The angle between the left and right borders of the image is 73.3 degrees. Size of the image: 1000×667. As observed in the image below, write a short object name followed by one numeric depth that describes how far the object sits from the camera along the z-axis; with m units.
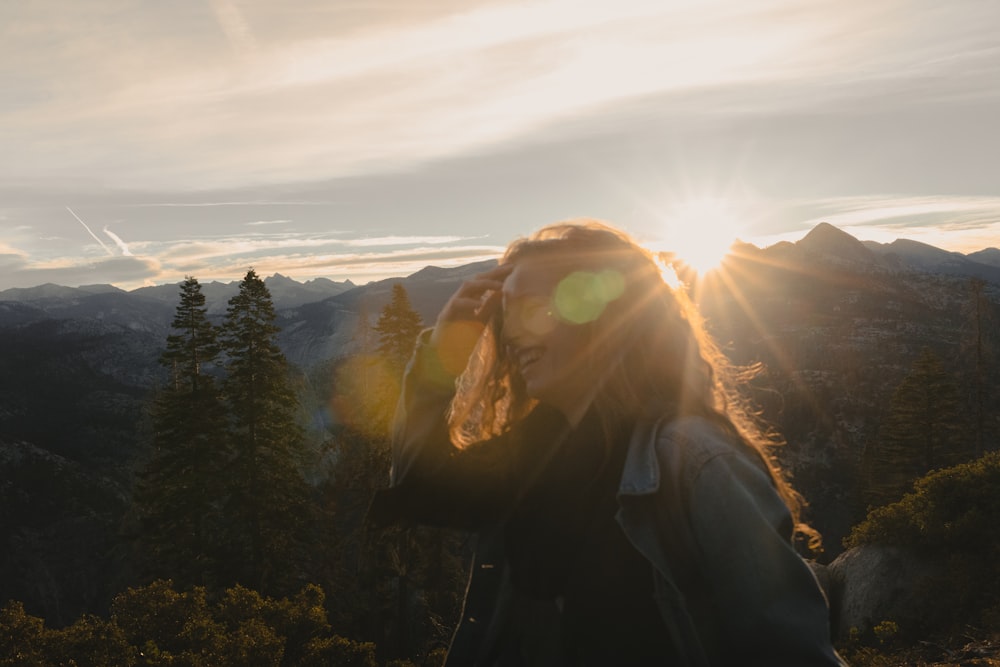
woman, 1.85
